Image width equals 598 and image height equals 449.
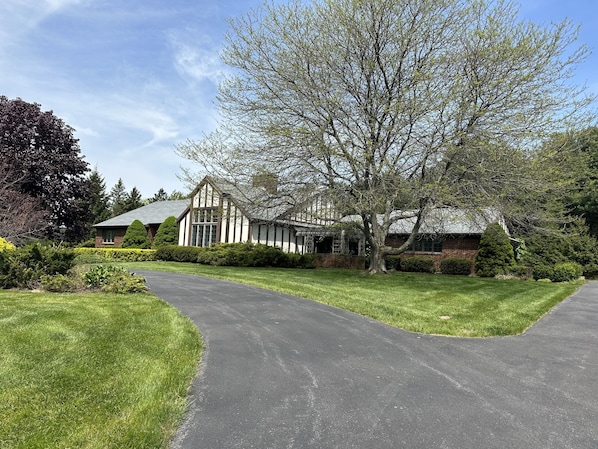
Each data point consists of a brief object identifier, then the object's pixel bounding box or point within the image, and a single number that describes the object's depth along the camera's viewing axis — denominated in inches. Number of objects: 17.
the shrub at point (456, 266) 907.4
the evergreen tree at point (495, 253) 851.4
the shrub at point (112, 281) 405.1
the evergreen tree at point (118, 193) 2705.7
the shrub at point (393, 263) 975.6
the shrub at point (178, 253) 995.9
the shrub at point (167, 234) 1198.9
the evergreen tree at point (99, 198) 1935.3
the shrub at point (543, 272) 798.4
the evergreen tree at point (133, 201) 2121.1
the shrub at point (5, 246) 450.6
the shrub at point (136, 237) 1283.2
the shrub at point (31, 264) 401.1
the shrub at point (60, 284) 394.0
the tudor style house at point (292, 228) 665.0
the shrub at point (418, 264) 944.3
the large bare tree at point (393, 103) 542.0
